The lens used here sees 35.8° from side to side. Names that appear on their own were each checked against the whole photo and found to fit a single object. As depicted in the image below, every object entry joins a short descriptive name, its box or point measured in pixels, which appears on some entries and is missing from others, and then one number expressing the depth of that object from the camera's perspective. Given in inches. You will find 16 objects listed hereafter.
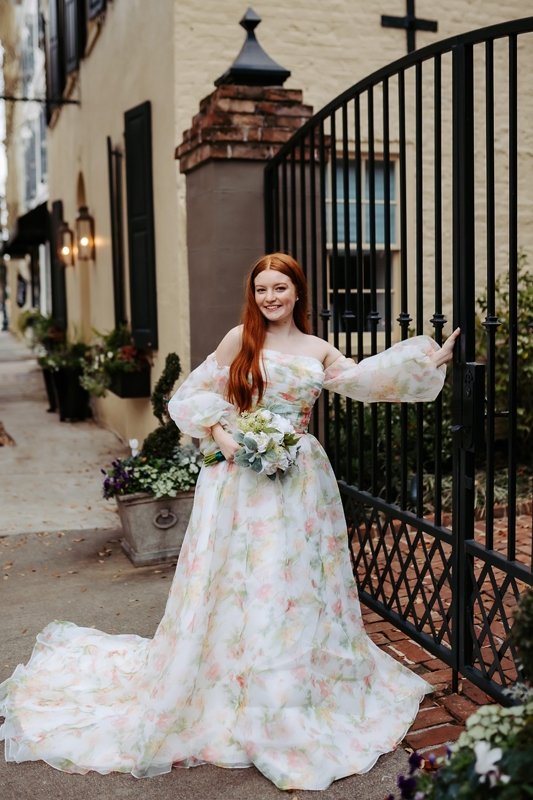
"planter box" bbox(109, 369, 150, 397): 303.9
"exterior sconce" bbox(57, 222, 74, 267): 442.9
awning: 573.0
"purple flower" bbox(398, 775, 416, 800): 69.8
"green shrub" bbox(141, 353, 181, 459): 205.8
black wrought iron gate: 119.5
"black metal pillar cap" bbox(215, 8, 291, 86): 195.0
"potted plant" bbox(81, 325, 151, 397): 301.9
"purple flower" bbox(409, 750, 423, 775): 71.4
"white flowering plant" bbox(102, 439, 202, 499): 196.4
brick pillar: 195.9
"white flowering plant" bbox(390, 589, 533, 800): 66.0
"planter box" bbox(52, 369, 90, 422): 410.6
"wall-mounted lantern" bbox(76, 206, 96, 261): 397.6
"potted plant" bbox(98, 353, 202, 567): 195.9
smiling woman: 114.2
